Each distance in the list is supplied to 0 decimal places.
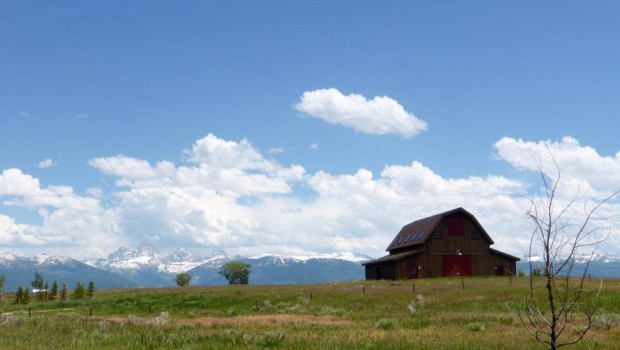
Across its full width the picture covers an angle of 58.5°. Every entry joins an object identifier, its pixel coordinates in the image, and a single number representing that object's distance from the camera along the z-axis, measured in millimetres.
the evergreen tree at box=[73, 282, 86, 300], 82438
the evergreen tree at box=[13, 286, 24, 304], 81750
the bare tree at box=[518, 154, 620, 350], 8531
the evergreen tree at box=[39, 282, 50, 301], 87138
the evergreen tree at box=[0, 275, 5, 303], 78012
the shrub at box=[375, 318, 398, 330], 22959
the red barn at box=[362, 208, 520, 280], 70062
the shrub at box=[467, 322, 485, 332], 21188
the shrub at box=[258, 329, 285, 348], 16438
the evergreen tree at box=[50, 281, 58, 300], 88212
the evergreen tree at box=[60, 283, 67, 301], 86788
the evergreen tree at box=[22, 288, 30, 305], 81394
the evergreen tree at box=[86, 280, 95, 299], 81919
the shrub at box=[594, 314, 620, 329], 21948
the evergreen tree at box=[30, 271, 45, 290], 104875
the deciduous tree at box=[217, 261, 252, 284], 154500
